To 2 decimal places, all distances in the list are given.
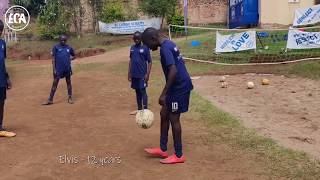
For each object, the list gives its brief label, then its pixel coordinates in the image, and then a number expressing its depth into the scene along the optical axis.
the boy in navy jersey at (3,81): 7.67
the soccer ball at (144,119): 6.62
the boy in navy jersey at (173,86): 5.87
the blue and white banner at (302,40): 15.79
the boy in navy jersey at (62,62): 10.81
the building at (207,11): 30.14
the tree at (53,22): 26.92
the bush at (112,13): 27.52
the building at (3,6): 28.78
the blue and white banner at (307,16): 21.02
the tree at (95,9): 28.50
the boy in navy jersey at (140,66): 9.50
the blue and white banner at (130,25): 26.88
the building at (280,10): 24.17
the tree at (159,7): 26.98
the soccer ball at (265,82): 12.36
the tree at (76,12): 27.31
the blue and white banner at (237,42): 16.78
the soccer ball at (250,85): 11.82
